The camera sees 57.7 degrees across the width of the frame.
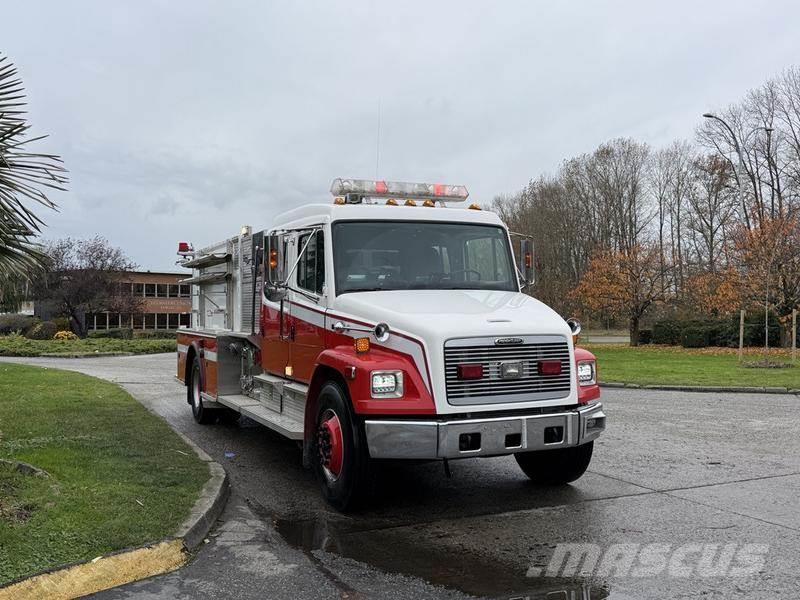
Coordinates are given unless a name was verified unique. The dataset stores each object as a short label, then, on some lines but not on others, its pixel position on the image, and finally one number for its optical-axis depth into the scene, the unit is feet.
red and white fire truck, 19.19
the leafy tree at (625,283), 104.63
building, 200.85
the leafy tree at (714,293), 92.22
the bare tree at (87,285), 144.36
